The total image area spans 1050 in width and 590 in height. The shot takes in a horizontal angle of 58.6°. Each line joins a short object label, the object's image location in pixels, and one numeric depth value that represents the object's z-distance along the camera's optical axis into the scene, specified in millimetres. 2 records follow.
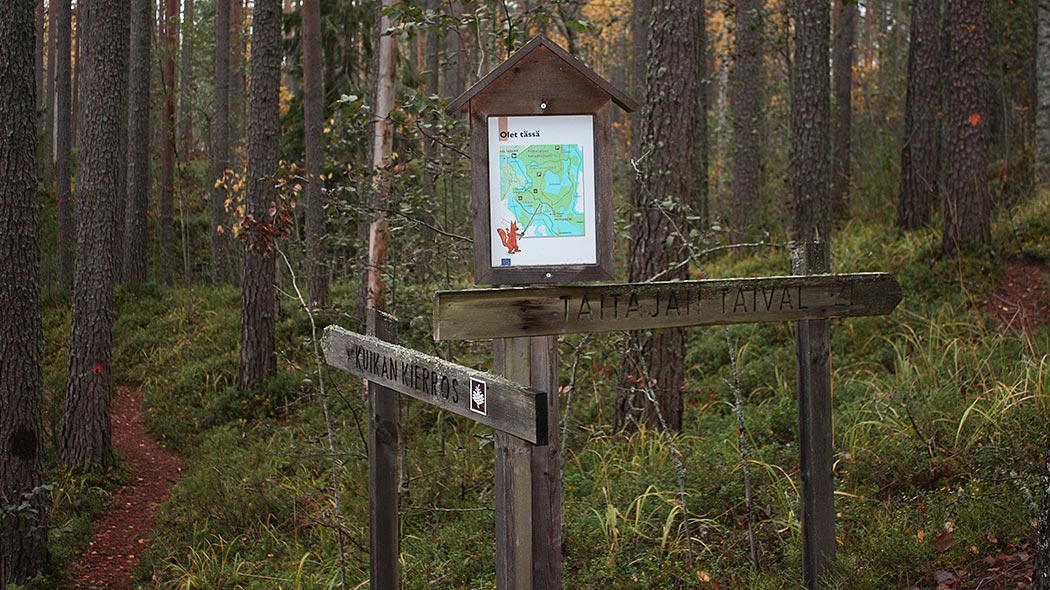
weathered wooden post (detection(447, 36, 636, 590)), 3711
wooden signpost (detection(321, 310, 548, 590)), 3195
